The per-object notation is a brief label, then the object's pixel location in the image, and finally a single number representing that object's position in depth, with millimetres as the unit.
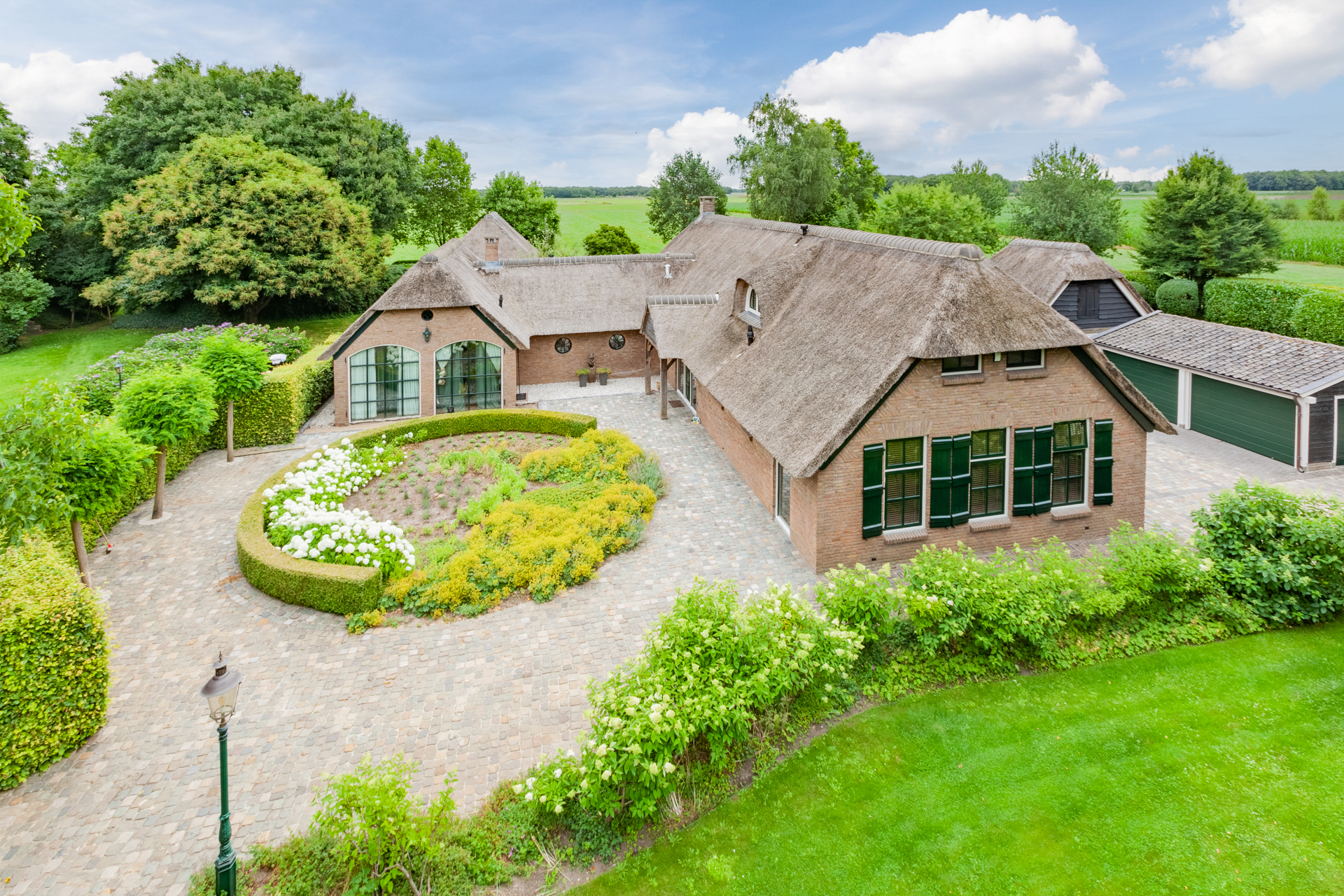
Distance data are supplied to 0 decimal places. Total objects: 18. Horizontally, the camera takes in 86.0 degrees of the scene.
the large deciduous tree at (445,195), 57000
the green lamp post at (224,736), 6699
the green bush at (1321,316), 23562
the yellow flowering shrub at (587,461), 18062
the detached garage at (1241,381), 17281
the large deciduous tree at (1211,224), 29953
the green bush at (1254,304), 26172
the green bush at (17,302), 30656
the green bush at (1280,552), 10898
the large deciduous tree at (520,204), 53781
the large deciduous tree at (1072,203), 39000
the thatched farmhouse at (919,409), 12883
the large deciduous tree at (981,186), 71062
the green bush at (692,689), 7383
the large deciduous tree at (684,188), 53094
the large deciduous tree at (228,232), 30000
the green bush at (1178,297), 32000
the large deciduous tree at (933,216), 44656
